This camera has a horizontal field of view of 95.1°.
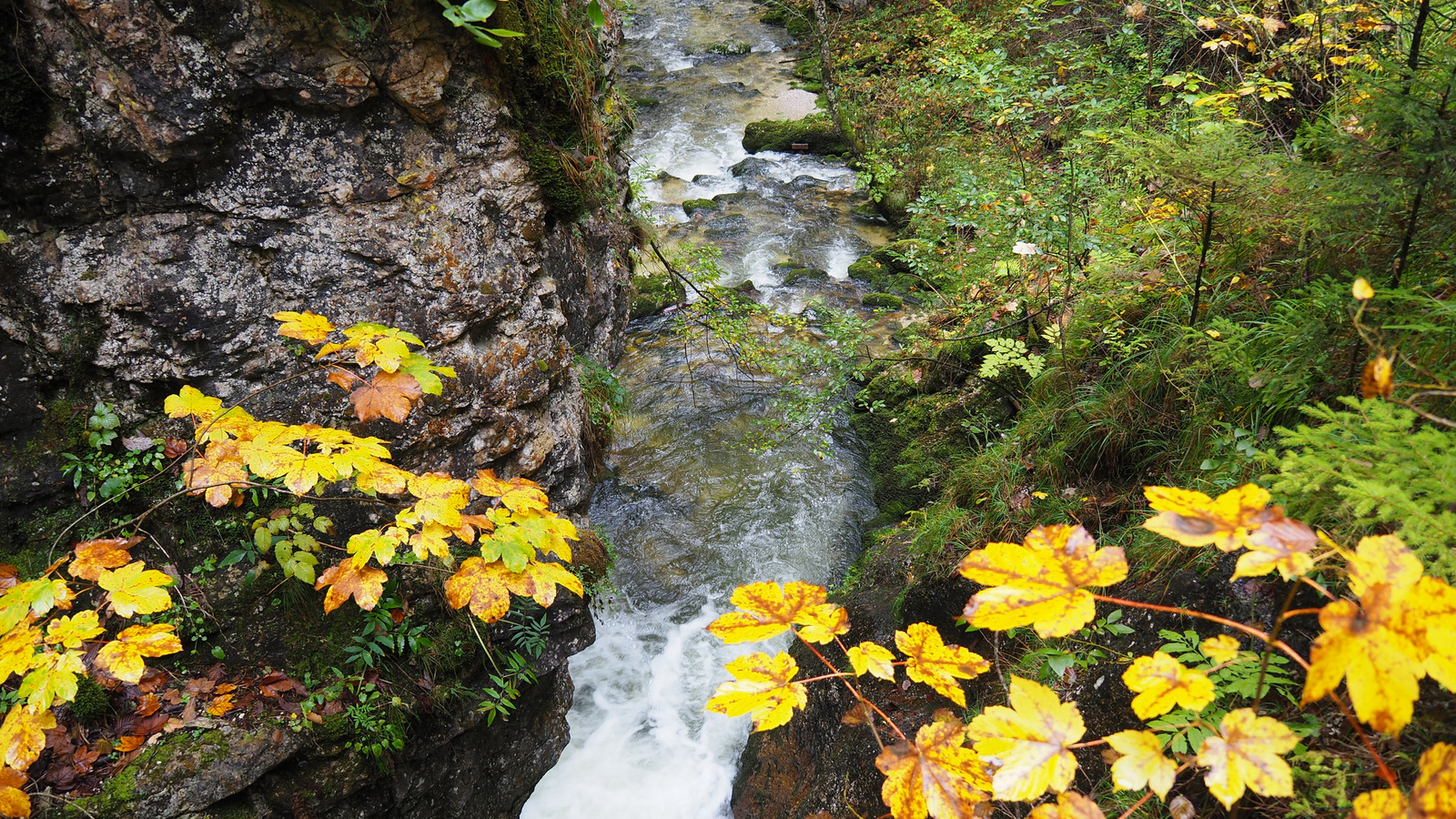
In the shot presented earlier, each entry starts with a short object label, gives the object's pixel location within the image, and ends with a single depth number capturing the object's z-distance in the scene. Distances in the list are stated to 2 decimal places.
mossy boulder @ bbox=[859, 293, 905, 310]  8.12
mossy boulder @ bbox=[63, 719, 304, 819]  2.32
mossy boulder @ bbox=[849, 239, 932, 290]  8.57
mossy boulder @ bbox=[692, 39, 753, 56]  16.12
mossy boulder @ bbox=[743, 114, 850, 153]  12.02
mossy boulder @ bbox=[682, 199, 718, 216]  10.48
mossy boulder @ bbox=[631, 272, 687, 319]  8.37
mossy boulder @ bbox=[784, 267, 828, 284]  8.98
